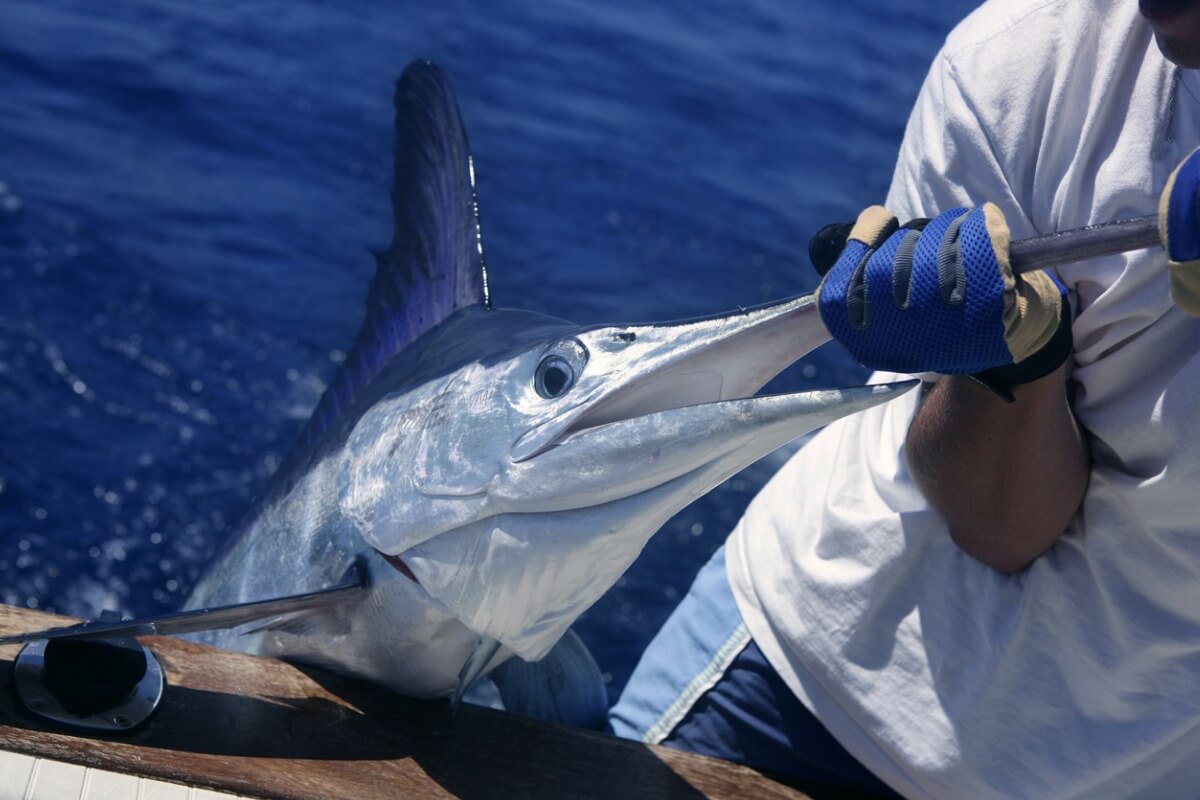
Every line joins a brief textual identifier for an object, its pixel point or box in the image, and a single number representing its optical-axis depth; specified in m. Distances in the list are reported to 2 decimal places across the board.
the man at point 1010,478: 1.29
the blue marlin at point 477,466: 1.44
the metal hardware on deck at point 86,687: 1.57
